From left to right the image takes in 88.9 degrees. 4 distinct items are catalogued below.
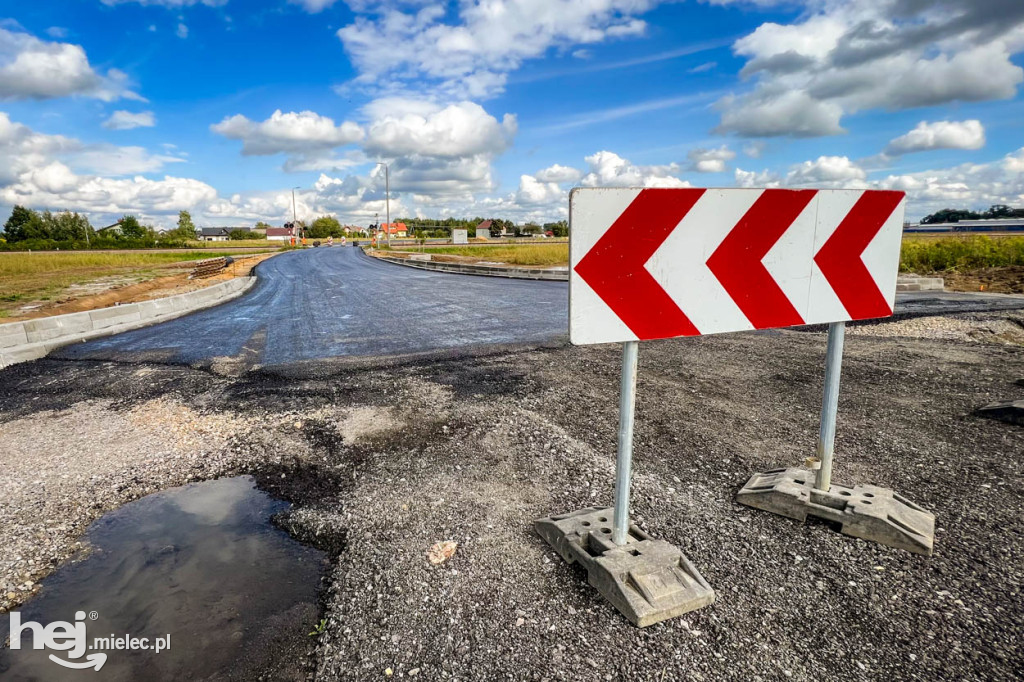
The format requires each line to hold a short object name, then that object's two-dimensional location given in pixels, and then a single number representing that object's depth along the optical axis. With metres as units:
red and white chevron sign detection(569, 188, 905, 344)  2.38
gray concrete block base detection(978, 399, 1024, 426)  4.49
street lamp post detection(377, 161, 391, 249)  52.56
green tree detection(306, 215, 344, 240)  142.75
